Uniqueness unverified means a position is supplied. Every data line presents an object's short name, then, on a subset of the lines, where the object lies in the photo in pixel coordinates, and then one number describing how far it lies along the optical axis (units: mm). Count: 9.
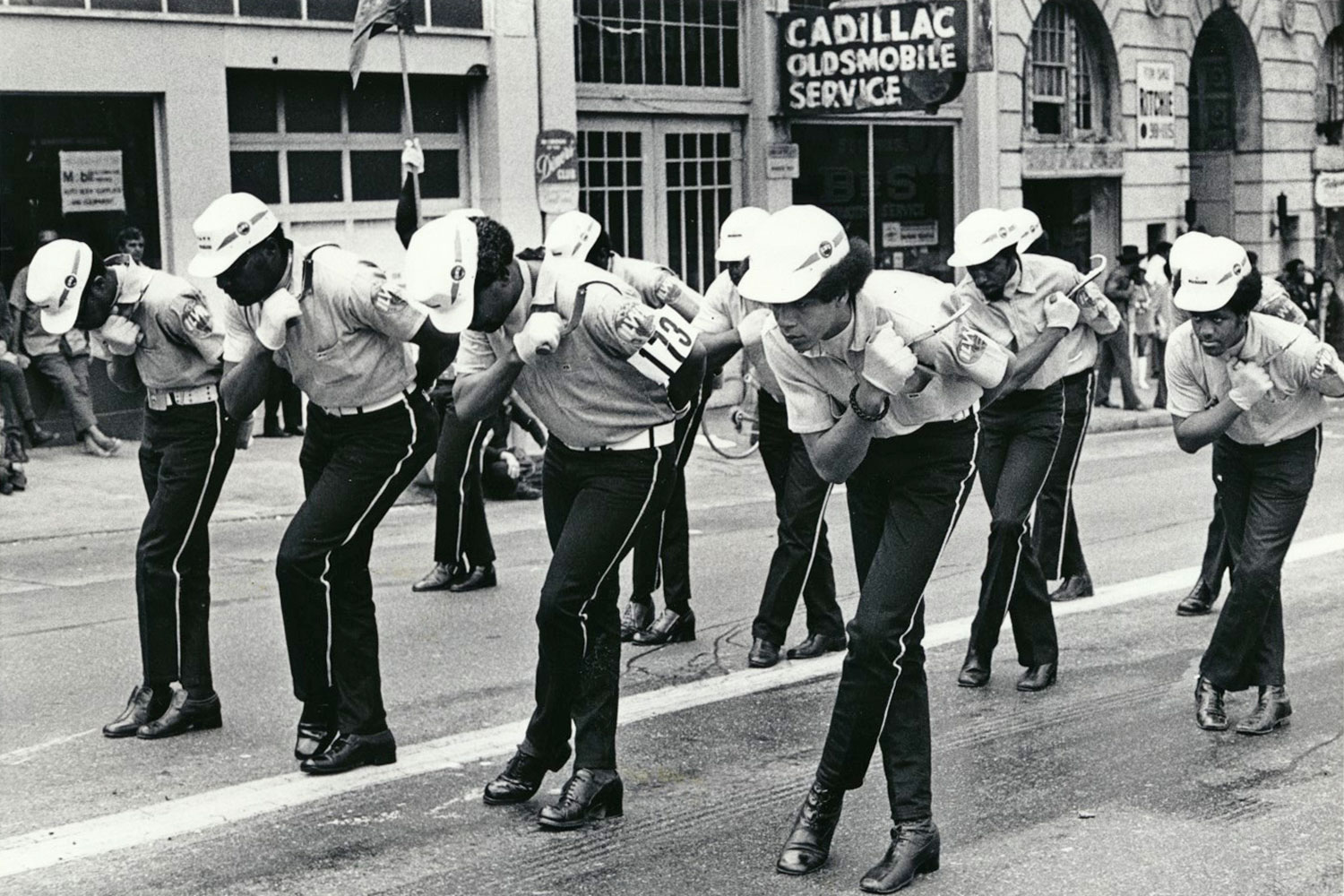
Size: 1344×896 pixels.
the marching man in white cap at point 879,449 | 5129
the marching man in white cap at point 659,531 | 8359
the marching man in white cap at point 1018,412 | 7578
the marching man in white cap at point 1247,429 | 6695
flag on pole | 14734
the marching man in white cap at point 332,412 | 6270
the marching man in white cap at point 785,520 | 8242
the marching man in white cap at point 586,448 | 5816
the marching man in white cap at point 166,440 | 6906
